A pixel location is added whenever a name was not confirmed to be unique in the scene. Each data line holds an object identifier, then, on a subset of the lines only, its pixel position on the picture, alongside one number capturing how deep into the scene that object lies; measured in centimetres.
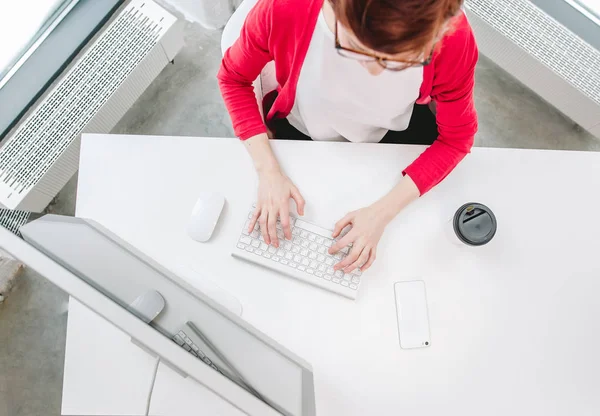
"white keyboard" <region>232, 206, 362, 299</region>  93
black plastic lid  91
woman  79
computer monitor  69
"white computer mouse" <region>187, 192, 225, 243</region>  95
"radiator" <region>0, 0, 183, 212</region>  135
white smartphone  92
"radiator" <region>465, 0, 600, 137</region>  148
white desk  90
